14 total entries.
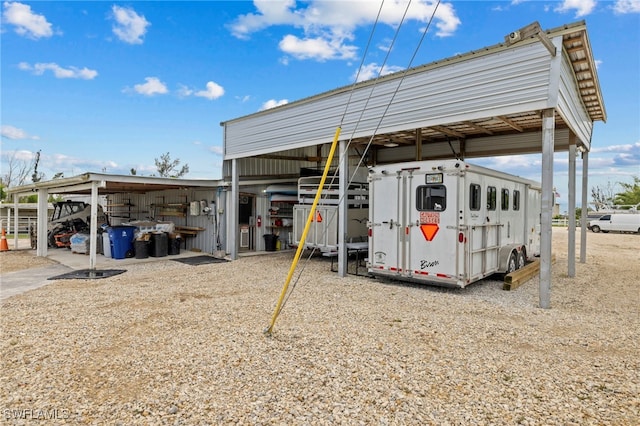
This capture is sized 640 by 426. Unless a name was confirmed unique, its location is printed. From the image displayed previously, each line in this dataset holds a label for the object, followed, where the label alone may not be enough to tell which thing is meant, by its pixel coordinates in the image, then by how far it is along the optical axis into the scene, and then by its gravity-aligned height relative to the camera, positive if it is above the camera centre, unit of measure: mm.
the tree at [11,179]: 40438 +3503
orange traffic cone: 14688 -1327
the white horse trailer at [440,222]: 6738 -186
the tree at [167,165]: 41844 +5271
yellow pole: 4212 -620
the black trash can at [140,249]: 11771 -1197
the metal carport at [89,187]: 9789 +826
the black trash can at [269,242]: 14039 -1141
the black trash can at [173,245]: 12828 -1161
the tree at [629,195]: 41719 +2241
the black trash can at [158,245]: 12219 -1112
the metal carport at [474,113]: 5934 +2208
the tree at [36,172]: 39594 +4222
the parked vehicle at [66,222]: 14852 -445
